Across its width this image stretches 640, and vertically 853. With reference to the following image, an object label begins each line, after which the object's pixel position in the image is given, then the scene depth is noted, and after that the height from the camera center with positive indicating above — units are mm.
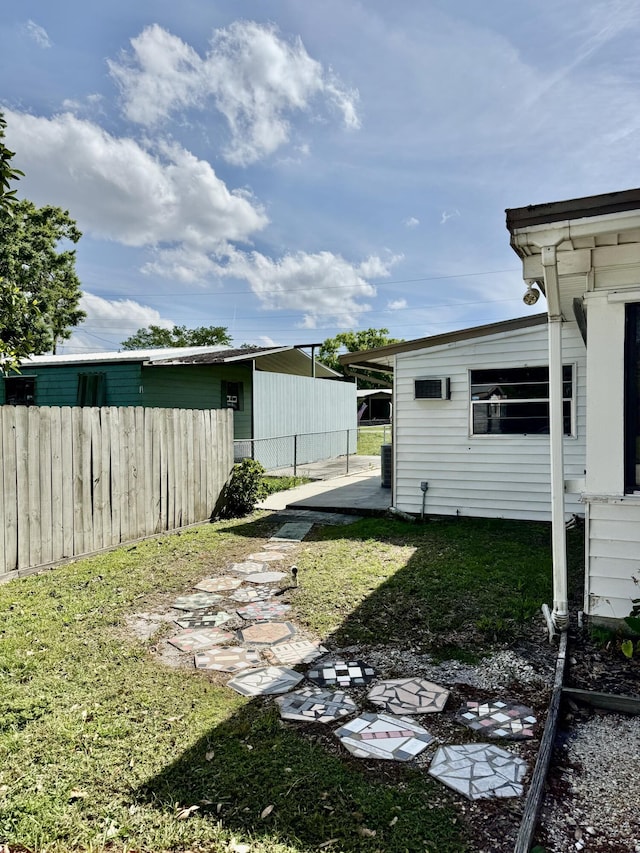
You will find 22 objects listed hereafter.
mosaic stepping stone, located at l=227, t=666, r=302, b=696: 2959 -1515
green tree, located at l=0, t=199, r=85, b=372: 23094 +7969
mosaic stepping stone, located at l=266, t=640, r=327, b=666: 3359 -1520
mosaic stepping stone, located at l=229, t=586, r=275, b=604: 4594 -1532
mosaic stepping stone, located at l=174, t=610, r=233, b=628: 3985 -1532
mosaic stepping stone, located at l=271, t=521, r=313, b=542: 6884 -1467
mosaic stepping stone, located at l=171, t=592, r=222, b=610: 4379 -1529
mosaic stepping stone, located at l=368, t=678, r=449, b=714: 2715 -1488
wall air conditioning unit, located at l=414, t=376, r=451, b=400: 7352 +532
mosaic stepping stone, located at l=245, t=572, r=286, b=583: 5109 -1525
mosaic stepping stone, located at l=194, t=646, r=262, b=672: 3270 -1524
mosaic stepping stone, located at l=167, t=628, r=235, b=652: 3570 -1525
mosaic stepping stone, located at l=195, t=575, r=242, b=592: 4859 -1525
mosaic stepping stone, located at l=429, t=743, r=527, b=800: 2053 -1454
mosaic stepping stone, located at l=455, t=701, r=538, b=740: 2475 -1476
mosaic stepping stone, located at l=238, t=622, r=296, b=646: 3680 -1527
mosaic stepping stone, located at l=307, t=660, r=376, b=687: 3033 -1504
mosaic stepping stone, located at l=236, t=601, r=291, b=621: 4168 -1529
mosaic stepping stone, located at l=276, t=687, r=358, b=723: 2650 -1494
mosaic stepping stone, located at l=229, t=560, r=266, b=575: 5406 -1518
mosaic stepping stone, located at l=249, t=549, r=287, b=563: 5836 -1506
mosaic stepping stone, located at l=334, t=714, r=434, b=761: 2326 -1477
